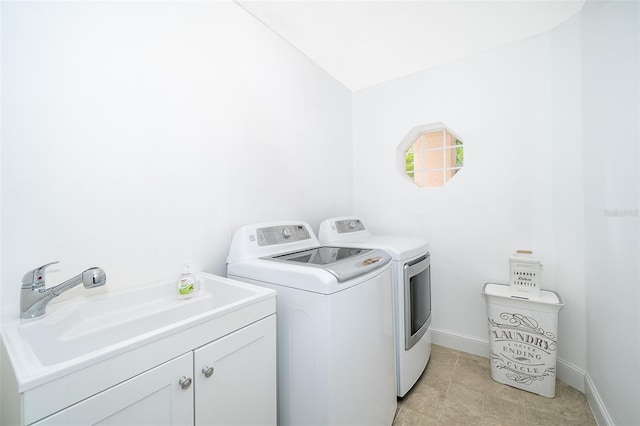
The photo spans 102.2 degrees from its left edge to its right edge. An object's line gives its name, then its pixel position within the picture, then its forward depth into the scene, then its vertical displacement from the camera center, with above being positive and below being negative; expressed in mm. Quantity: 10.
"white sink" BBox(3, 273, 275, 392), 661 -369
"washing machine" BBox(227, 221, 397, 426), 1077 -557
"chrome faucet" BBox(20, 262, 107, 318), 859 -240
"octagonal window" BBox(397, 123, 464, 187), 2463 +669
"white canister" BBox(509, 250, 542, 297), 1821 -483
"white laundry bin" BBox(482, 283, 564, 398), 1714 -906
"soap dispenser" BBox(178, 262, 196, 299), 1223 -332
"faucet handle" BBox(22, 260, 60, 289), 858 -202
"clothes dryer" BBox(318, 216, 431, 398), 1650 -561
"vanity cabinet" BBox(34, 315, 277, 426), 669 -551
